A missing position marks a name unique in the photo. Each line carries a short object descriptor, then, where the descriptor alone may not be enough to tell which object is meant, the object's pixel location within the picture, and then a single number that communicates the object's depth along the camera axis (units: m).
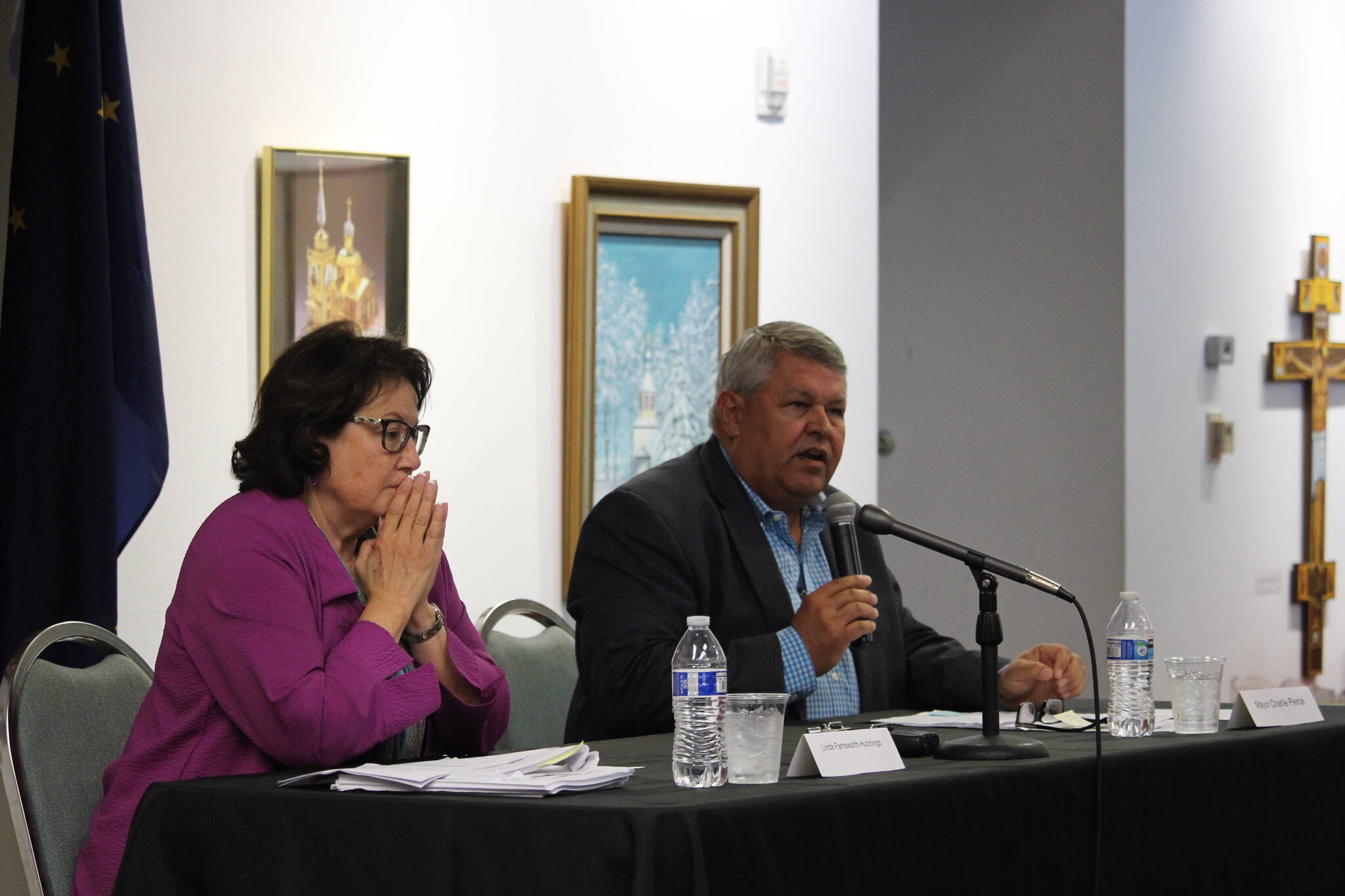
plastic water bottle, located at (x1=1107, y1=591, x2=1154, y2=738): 4.78
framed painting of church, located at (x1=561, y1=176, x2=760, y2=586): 7.71
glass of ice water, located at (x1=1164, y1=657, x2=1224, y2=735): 4.82
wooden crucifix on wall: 11.91
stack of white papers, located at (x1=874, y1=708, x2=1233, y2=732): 4.95
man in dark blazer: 5.12
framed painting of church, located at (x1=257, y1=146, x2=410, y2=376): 7.10
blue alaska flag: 5.86
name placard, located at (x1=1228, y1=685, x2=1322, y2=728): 4.99
